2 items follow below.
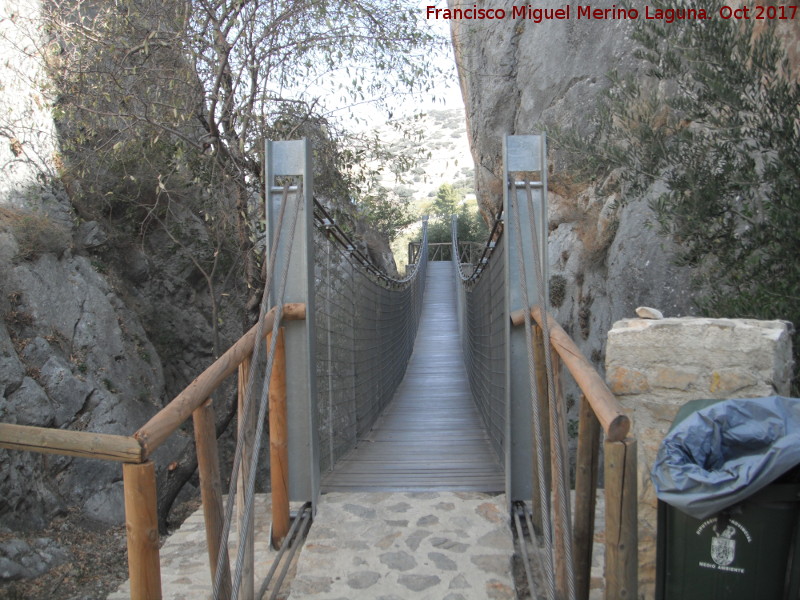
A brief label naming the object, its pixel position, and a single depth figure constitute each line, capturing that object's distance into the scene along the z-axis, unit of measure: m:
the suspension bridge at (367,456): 1.74
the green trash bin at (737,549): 1.72
